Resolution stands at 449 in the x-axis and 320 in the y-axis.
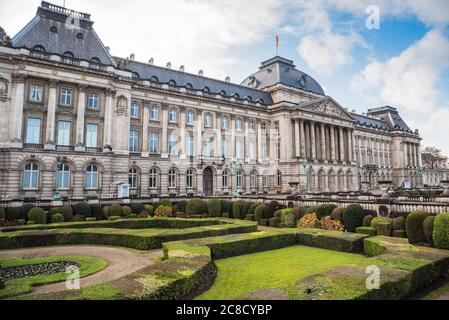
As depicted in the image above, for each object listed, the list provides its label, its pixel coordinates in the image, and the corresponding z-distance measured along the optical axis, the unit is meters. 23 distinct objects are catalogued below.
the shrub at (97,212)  29.05
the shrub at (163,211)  30.62
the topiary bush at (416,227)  15.42
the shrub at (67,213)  26.70
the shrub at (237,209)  29.23
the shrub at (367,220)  19.70
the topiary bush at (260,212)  26.70
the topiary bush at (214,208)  30.48
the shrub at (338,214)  21.05
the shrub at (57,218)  25.41
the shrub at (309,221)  21.94
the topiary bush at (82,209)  28.16
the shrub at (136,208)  31.19
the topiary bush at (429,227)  14.72
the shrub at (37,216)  24.97
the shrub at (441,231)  13.58
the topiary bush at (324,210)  22.38
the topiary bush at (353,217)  20.08
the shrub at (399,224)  17.34
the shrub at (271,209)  26.61
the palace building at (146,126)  33.44
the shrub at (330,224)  20.52
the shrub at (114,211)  28.69
